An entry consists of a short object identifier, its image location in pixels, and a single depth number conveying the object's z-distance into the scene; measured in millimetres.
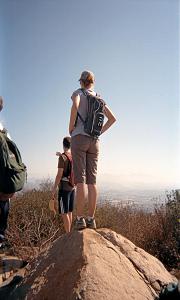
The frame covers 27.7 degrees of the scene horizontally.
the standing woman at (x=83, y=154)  4195
